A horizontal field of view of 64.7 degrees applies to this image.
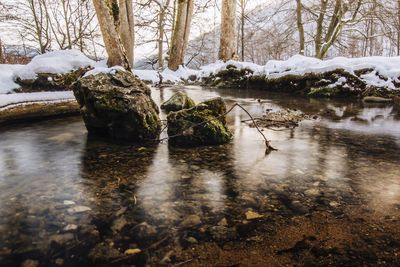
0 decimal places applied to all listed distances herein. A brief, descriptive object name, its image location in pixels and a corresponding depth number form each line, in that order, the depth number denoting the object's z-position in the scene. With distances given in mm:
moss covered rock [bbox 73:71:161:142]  3998
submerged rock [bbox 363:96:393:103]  8250
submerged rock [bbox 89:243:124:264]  1567
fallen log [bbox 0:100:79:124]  5160
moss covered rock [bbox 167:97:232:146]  3818
